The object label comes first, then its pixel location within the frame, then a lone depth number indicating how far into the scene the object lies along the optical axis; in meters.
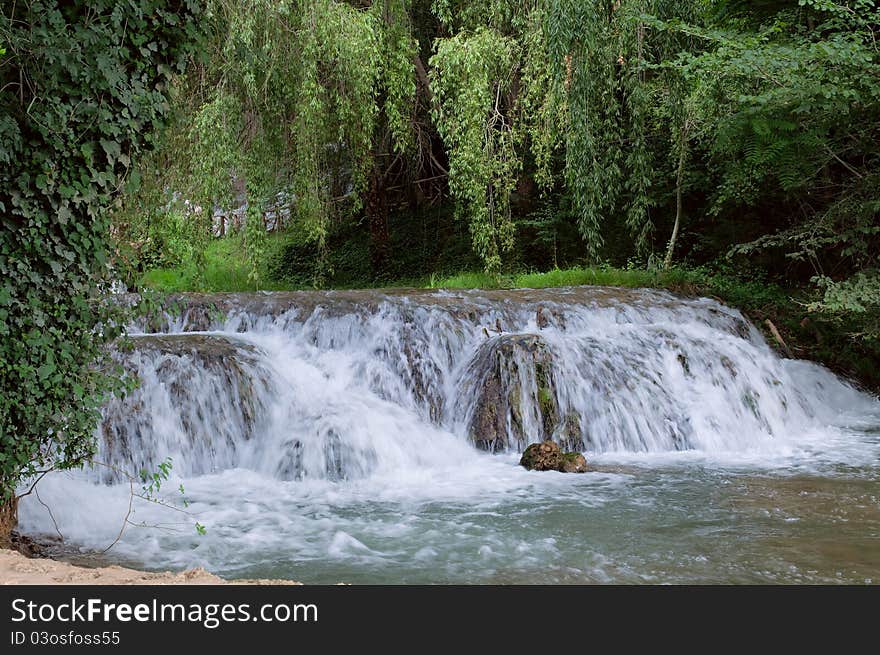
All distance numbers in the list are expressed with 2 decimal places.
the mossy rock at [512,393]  7.69
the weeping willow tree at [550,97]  10.78
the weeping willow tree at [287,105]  10.05
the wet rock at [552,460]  6.84
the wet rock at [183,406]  6.73
